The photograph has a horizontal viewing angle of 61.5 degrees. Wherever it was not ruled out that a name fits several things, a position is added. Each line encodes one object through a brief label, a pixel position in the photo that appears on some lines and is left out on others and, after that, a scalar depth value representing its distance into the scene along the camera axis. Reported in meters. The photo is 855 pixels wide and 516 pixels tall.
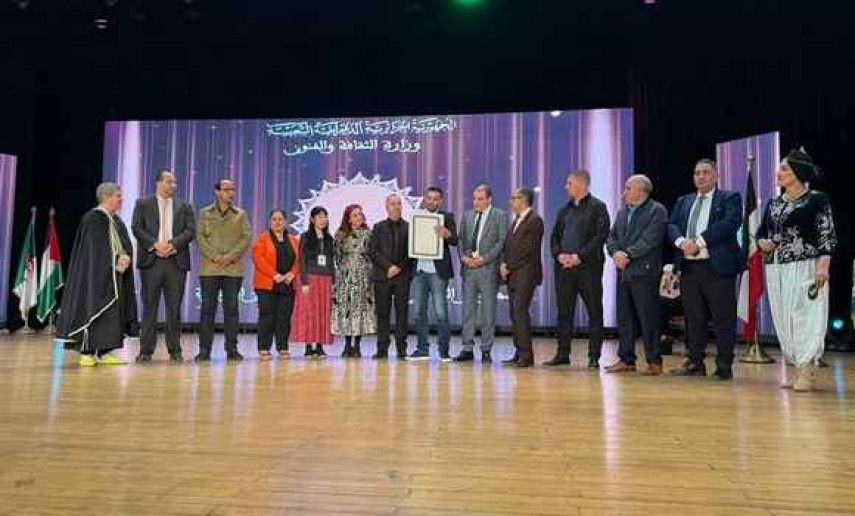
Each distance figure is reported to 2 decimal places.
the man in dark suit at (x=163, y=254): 4.64
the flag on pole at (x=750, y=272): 6.01
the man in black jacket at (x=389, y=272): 5.09
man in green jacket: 4.84
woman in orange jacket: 5.09
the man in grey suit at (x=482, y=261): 4.80
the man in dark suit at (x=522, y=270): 4.53
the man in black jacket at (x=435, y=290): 5.03
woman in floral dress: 5.21
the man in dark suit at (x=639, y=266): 4.14
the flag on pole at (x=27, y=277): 8.45
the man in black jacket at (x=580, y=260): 4.47
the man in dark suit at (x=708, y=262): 3.84
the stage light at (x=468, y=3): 7.44
